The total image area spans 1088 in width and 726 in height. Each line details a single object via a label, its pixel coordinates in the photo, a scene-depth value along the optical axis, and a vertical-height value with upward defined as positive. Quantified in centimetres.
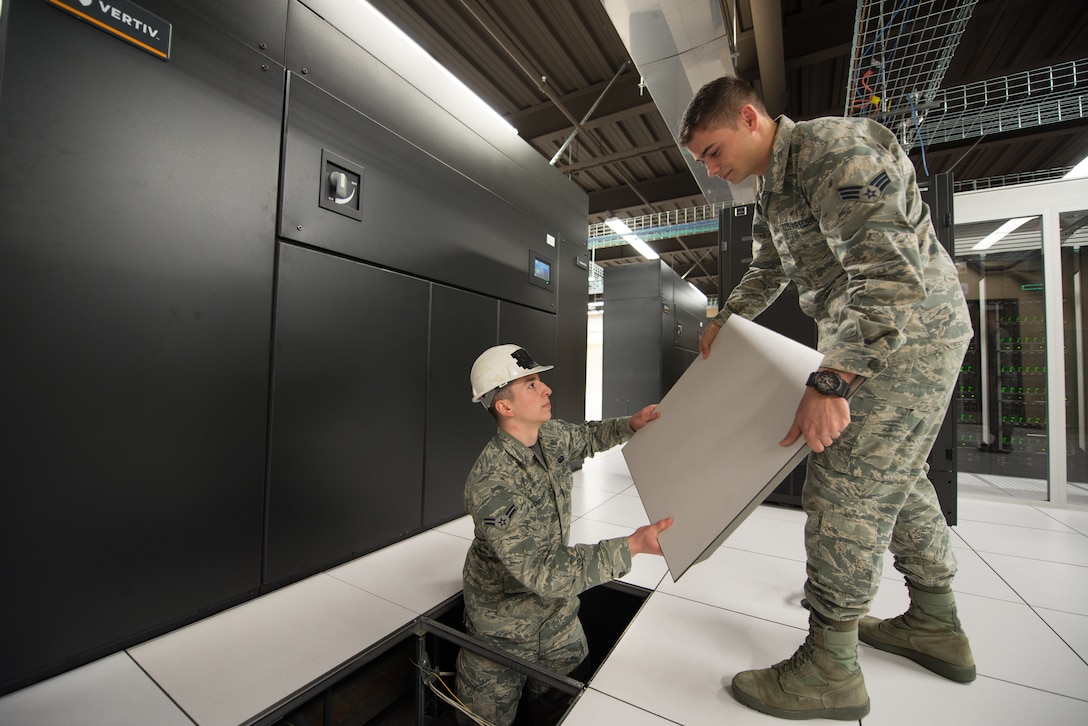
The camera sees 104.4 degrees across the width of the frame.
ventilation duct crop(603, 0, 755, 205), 229 +204
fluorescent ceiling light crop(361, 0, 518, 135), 179 +154
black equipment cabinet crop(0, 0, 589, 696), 96 +17
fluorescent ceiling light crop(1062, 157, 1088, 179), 354 +190
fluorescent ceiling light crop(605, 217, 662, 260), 624 +234
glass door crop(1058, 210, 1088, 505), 338 +40
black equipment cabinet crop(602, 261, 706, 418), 488 +53
